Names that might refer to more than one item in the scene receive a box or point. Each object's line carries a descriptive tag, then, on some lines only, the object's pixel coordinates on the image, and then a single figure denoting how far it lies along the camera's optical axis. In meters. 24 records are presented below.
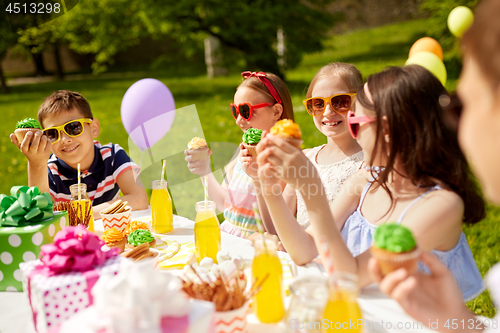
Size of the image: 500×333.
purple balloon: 3.03
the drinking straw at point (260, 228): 1.31
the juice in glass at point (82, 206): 1.97
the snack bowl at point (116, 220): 2.03
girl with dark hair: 1.51
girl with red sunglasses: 2.59
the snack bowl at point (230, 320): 1.13
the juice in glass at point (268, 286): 1.28
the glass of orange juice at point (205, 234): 1.78
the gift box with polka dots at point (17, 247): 1.53
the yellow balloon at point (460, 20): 1.54
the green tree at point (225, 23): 12.48
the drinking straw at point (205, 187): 1.86
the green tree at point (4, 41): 17.84
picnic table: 1.29
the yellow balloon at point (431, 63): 1.65
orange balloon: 1.76
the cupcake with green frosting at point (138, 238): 1.86
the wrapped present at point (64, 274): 1.21
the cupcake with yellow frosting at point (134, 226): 2.03
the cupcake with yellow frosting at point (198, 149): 2.34
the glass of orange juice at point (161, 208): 2.15
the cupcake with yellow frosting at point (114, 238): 1.85
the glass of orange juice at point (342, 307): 1.00
